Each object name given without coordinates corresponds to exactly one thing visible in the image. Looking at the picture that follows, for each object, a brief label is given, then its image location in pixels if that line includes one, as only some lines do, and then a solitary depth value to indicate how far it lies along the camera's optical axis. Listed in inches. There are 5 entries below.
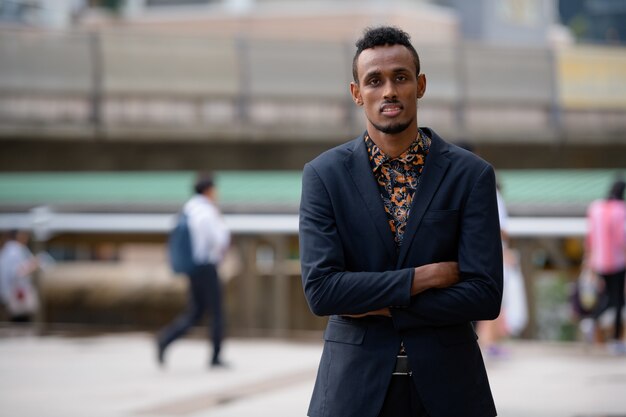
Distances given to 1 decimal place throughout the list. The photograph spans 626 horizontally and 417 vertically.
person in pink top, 512.1
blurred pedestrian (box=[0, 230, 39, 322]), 657.6
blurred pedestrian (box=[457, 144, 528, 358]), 467.2
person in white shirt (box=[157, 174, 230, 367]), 477.7
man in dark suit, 144.9
